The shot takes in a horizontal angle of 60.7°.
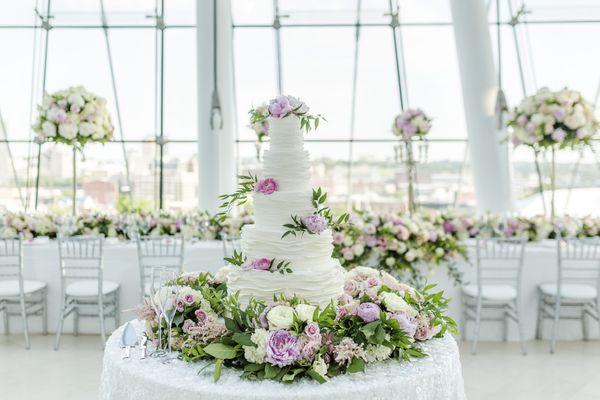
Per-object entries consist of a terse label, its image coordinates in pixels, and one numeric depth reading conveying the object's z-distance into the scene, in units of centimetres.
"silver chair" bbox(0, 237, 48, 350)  453
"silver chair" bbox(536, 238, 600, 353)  448
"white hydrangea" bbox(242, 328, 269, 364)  161
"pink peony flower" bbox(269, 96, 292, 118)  200
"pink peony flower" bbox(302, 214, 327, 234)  190
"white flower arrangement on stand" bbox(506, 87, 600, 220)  495
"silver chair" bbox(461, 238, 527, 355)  443
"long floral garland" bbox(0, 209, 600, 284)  432
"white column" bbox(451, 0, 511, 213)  693
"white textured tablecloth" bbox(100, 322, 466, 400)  152
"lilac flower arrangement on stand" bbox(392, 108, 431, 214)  557
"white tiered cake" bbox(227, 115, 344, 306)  192
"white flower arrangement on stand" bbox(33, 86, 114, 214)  505
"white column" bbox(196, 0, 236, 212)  762
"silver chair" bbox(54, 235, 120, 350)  446
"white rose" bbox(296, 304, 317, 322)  167
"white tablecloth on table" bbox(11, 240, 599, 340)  484
